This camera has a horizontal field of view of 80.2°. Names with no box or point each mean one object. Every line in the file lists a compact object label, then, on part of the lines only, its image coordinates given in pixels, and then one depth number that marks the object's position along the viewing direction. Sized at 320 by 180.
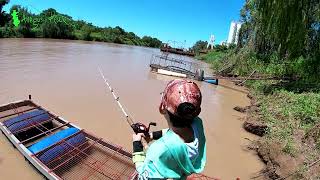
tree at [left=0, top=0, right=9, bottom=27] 25.63
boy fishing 1.07
